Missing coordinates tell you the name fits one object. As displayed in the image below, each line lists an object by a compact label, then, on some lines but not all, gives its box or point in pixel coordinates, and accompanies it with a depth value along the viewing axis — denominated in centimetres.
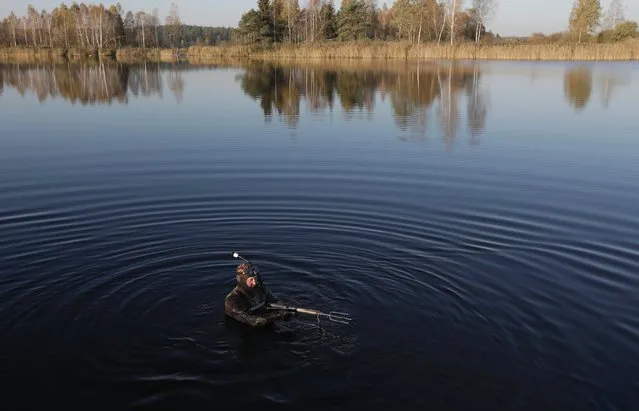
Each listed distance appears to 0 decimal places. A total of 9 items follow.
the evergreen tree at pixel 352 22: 9888
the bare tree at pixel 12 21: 12164
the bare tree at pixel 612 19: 11406
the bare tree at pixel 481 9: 10656
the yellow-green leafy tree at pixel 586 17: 9806
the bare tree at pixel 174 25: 15419
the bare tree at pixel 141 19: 14549
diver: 998
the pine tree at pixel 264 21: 9325
